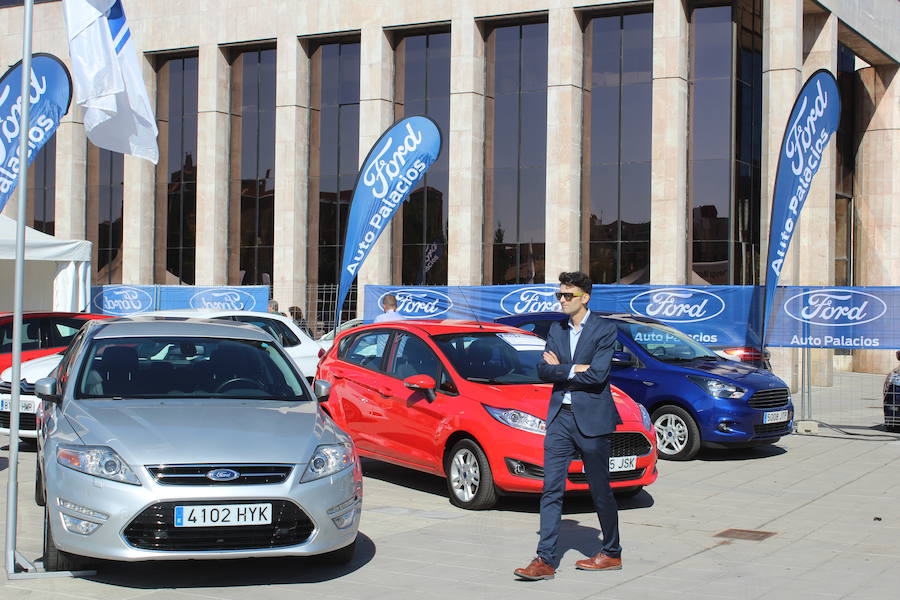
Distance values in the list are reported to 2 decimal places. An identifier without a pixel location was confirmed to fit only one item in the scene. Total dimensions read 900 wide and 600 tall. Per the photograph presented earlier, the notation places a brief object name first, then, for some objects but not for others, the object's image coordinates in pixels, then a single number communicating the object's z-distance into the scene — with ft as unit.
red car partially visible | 45.75
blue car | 39.47
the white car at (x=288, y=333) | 48.98
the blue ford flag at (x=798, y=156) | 48.14
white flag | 31.71
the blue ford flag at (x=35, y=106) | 53.57
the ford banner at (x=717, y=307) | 47.34
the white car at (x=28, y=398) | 39.29
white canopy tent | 64.54
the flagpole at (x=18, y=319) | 21.57
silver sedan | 19.74
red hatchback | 29.19
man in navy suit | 21.88
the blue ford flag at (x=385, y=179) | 54.75
